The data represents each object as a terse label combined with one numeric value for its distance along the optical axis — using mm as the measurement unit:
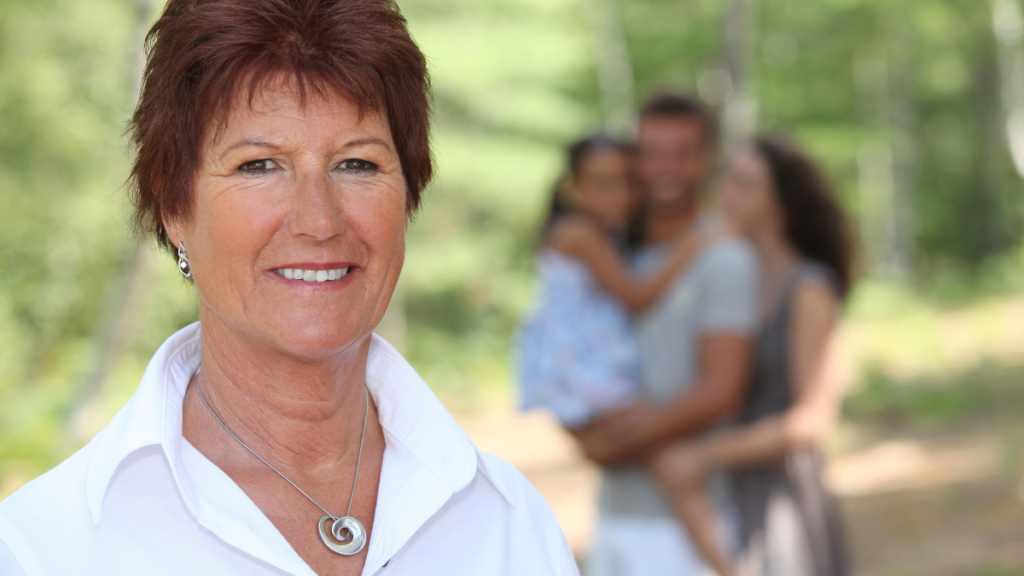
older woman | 1250
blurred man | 2961
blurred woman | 3098
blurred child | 3207
